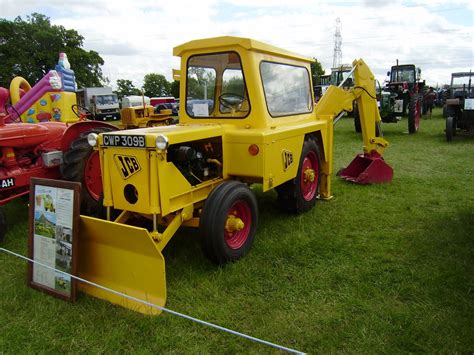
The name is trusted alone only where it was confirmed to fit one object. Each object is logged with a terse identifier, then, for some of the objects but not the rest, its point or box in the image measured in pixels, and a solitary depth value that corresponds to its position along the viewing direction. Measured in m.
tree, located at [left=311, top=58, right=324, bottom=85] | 48.97
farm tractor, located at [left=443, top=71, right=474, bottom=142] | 10.72
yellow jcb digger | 3.17
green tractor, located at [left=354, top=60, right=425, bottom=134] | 12.73
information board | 3.16
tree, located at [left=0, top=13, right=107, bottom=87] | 39.69
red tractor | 4.71
